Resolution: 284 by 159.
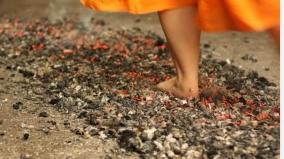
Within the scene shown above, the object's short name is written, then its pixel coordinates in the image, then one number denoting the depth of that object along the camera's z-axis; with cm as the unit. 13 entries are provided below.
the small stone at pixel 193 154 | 390
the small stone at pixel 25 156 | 393
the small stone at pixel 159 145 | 395
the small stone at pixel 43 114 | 424
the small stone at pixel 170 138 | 399
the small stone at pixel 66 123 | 416
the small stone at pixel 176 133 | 402
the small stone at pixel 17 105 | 432
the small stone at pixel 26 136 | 406
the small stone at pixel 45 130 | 410
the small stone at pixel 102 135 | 406
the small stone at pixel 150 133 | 401
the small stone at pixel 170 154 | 391
